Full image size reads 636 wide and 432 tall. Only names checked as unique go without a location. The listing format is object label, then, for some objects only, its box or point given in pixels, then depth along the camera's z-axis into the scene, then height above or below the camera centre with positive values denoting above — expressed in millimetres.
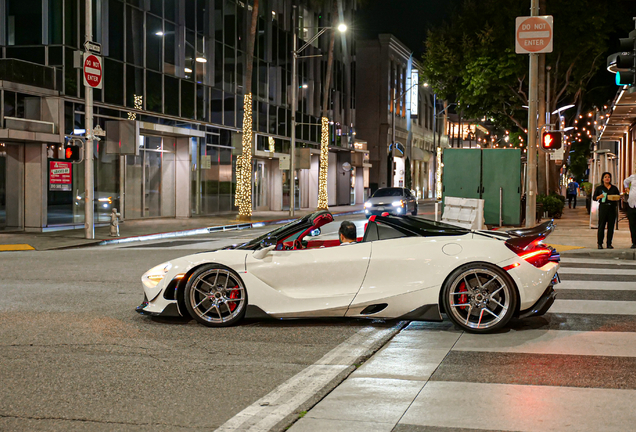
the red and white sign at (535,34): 18156 +4001
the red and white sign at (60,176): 24469 +550
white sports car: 7578 -891
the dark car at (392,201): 31516 -313
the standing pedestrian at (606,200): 16422 -107
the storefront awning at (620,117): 25131 +3527
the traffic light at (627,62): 12609 +2295
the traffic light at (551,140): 19328 +1446
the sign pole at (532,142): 19156 +1426
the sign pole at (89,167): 21547 +741
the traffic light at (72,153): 21281 +1145
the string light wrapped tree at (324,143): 43966 +3144
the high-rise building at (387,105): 64500 +8241
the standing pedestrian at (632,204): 15844 -189
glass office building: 24062 +3602
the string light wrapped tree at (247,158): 32469 +1580
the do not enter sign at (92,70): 21062 +3529
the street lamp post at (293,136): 36997 +2913
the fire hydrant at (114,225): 22750 -1012
